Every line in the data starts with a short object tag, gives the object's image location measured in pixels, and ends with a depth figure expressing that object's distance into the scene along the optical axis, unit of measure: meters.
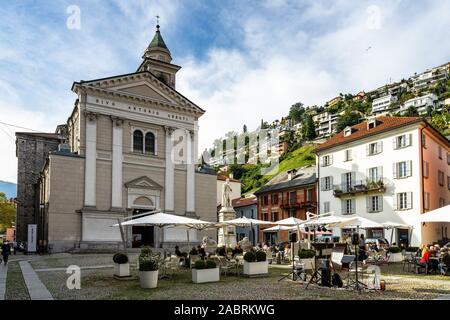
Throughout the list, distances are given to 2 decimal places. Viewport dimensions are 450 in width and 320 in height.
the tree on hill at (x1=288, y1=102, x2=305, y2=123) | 178.25
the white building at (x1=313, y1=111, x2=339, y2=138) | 146.59
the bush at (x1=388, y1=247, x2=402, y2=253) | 24.12
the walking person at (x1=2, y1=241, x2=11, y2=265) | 23.06
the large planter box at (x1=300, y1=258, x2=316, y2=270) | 17.91
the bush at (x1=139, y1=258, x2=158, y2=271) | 13.50
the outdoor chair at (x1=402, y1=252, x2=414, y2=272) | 19.22
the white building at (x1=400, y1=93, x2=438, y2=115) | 121.03
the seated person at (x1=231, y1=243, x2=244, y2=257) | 19.96
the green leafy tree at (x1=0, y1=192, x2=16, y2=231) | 69.12
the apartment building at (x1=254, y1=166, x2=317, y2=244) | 48.22
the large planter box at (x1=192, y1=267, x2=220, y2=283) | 14.57
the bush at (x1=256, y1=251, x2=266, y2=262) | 16.70
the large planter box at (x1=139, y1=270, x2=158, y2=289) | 13.46
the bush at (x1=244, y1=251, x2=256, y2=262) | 16.42
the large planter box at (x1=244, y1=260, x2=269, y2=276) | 16.39
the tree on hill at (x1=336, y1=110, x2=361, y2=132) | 125.31
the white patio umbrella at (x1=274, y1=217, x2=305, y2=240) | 21.32
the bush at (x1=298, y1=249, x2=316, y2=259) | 19.02
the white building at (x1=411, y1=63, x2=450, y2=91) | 142.00
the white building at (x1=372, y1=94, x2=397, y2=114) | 139.00
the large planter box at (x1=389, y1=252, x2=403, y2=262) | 24.02
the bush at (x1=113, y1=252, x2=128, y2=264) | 16.20
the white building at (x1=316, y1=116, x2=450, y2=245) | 35.16
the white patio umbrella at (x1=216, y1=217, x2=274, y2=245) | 20.67
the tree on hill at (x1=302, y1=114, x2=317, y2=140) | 131.25
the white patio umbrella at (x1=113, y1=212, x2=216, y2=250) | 16.53
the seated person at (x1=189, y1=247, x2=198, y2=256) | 19.00
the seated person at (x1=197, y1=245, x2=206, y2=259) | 17.76
